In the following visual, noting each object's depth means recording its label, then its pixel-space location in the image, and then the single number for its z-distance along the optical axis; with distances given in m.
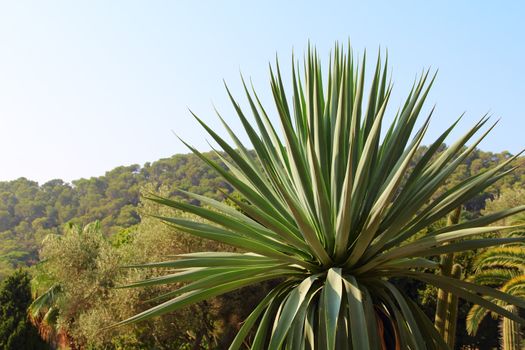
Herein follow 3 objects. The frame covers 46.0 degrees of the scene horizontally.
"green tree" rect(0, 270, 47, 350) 16.38
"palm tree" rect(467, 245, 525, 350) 12.01
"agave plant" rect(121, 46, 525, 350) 5.61
